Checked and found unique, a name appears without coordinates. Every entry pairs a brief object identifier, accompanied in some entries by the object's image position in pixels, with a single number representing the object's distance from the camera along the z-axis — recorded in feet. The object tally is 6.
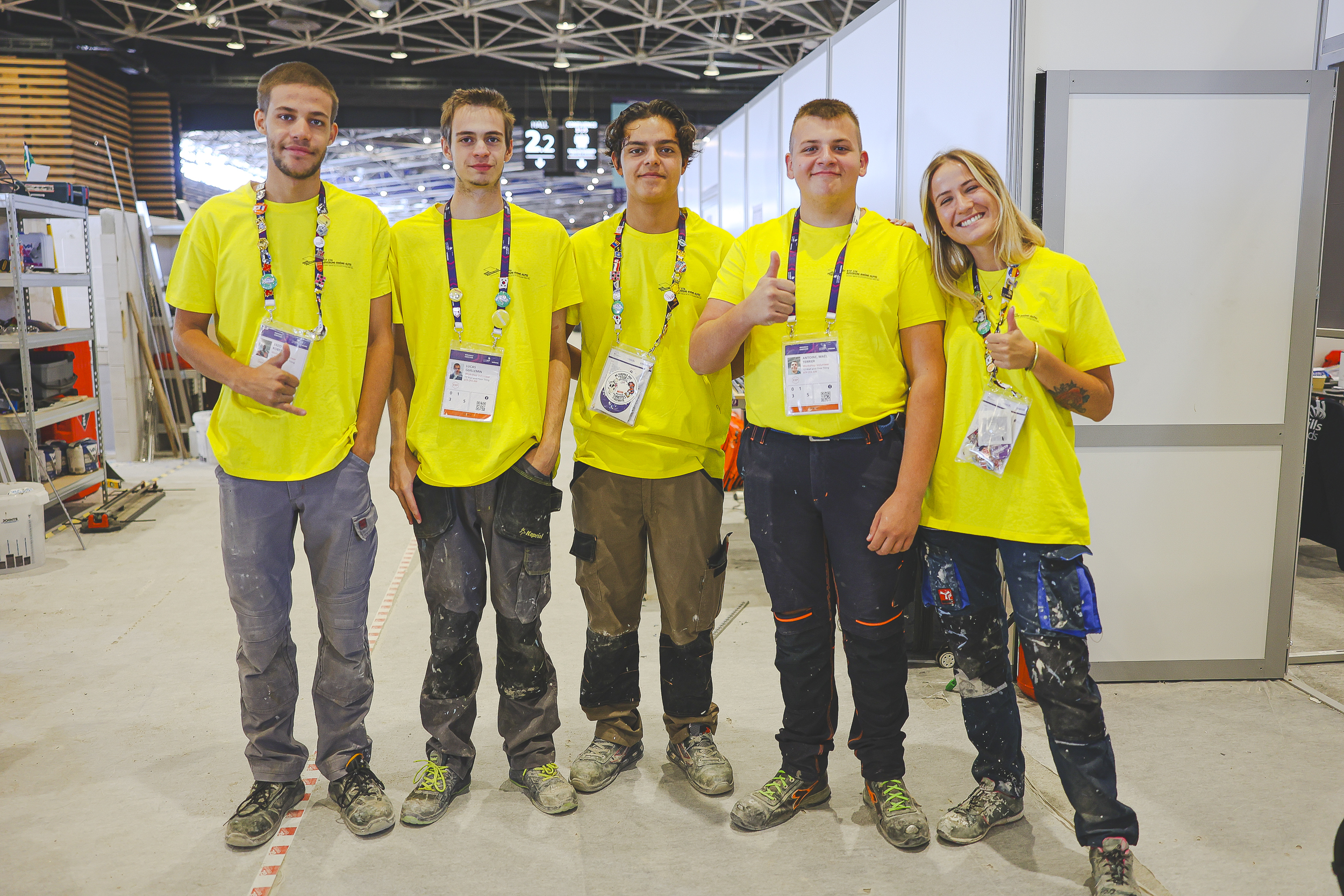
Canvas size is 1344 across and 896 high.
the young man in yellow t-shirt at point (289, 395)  6.85
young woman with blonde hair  6.52
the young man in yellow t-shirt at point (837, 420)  6.79
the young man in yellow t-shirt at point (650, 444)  7.61
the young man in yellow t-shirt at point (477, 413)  7.25
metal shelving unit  16.74
